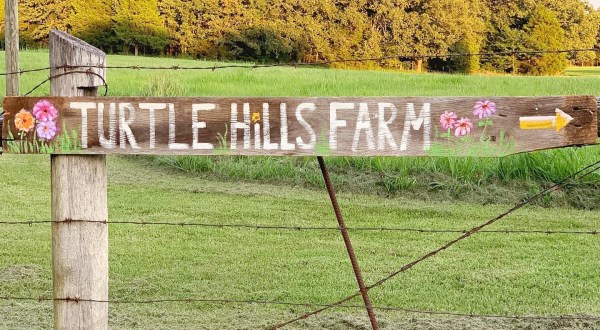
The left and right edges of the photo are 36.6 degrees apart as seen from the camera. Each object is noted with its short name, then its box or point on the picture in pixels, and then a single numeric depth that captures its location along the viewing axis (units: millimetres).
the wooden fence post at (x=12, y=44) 13945
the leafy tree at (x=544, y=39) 44344
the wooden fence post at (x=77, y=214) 3234
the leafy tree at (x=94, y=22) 41344
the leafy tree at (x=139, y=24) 41875
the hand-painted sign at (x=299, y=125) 2992
